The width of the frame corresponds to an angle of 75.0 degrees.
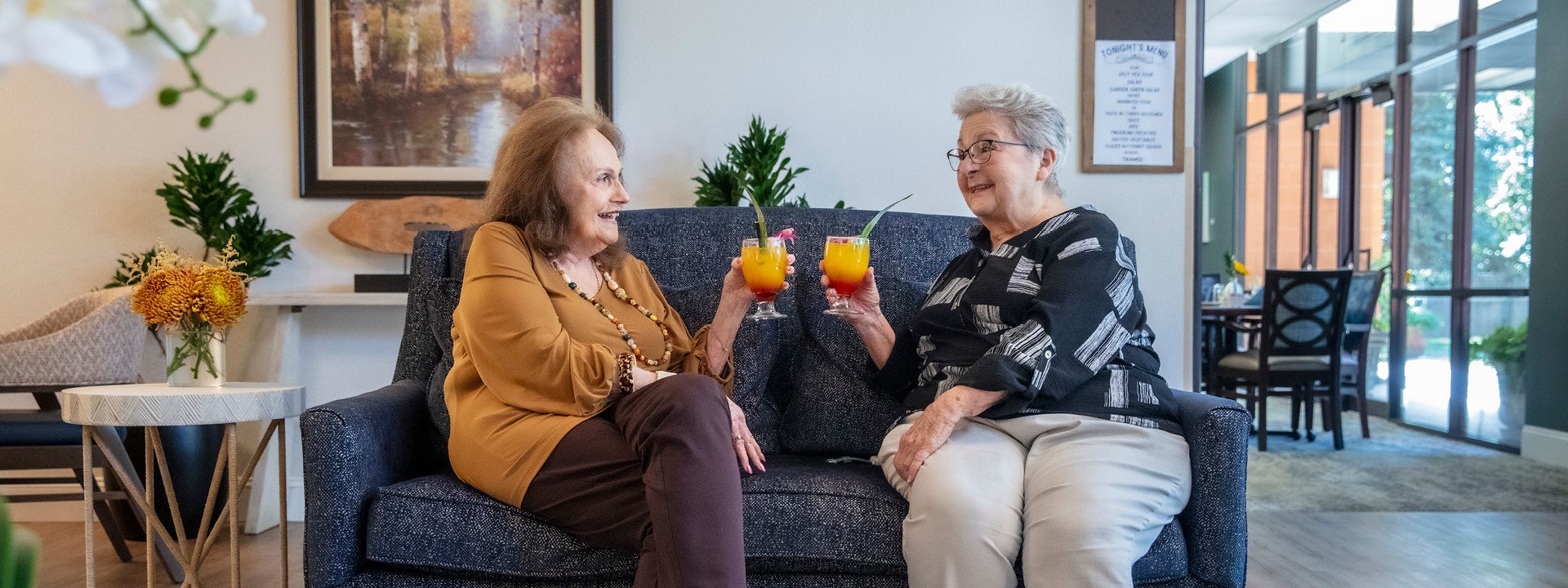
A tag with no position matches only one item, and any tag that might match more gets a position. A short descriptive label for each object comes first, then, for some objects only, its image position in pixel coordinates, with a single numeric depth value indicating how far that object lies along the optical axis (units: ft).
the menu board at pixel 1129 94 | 10.34
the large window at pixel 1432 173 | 18.74
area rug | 12.12
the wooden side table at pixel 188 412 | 6.59
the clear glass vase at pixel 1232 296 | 19.80
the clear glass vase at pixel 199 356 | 7.32
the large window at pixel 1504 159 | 16.62
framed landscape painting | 10.54
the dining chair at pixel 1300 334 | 15.56
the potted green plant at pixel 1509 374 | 16.46
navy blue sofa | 5.59
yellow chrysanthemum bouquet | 7.16
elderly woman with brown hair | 5.14
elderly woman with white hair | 5.34
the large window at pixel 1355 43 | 21.45
